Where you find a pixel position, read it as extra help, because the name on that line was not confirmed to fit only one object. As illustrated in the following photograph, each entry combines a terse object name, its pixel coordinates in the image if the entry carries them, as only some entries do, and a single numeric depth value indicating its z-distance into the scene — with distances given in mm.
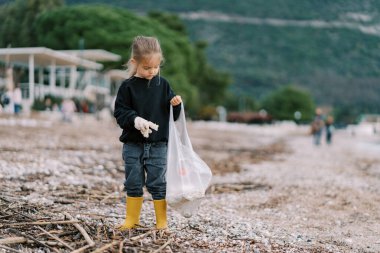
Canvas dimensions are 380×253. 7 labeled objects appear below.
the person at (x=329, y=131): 23725
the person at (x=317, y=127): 22625
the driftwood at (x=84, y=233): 3353
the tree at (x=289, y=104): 124812
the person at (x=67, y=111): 25288
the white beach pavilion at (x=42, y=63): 22156
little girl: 3871
